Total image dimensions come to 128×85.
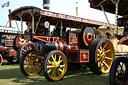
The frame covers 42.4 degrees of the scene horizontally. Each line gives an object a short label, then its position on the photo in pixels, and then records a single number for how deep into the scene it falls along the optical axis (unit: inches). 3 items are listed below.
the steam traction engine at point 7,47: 356.1
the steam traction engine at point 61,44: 201.3
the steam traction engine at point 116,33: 119.1
